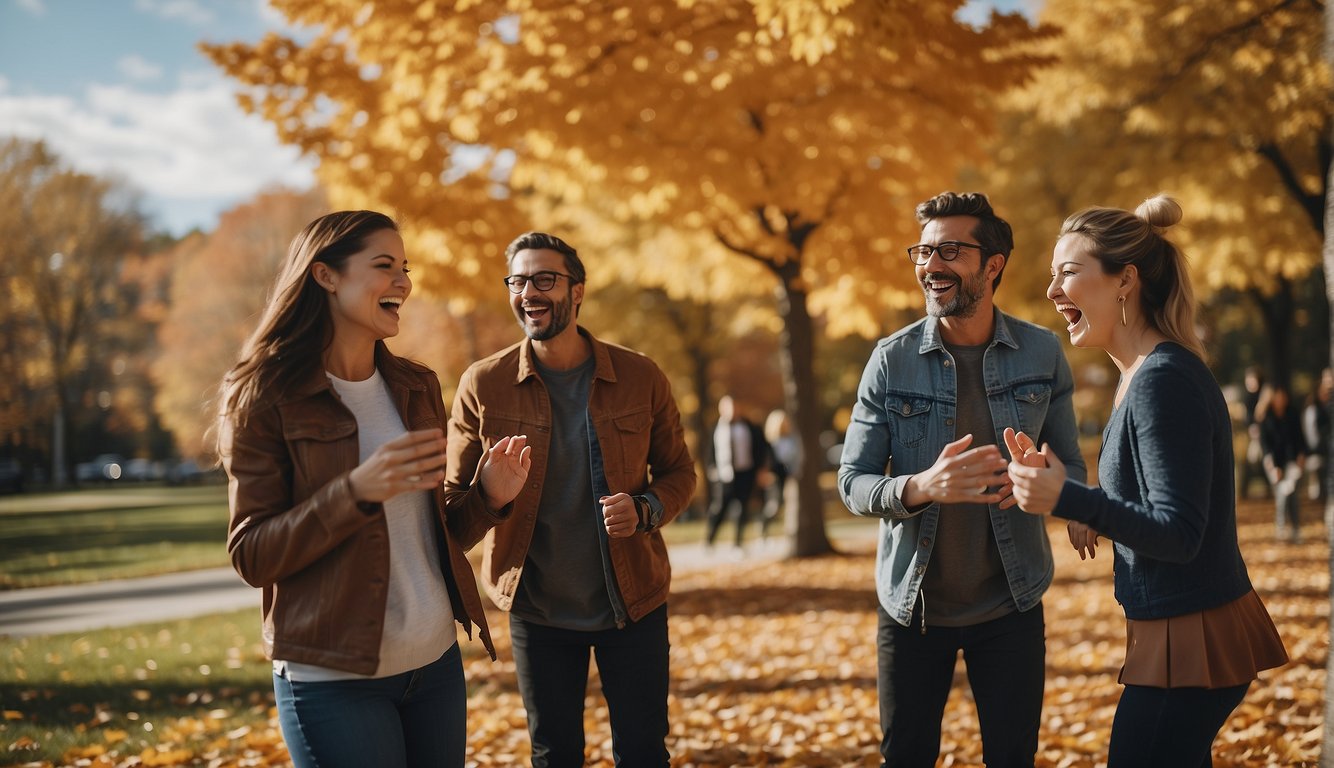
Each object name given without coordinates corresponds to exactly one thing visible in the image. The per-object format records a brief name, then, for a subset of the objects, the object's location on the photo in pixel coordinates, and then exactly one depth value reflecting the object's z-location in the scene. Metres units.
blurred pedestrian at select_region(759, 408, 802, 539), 16.02
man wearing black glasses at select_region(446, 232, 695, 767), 3.65
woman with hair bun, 2.64
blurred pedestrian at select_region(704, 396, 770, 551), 14.18
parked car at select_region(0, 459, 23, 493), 34.47
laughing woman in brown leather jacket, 2.62
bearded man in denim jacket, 3.35
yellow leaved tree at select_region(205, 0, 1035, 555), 7.79
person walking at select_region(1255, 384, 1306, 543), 12.48
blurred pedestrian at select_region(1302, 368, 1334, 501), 13.81
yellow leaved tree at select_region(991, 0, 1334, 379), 12.59
